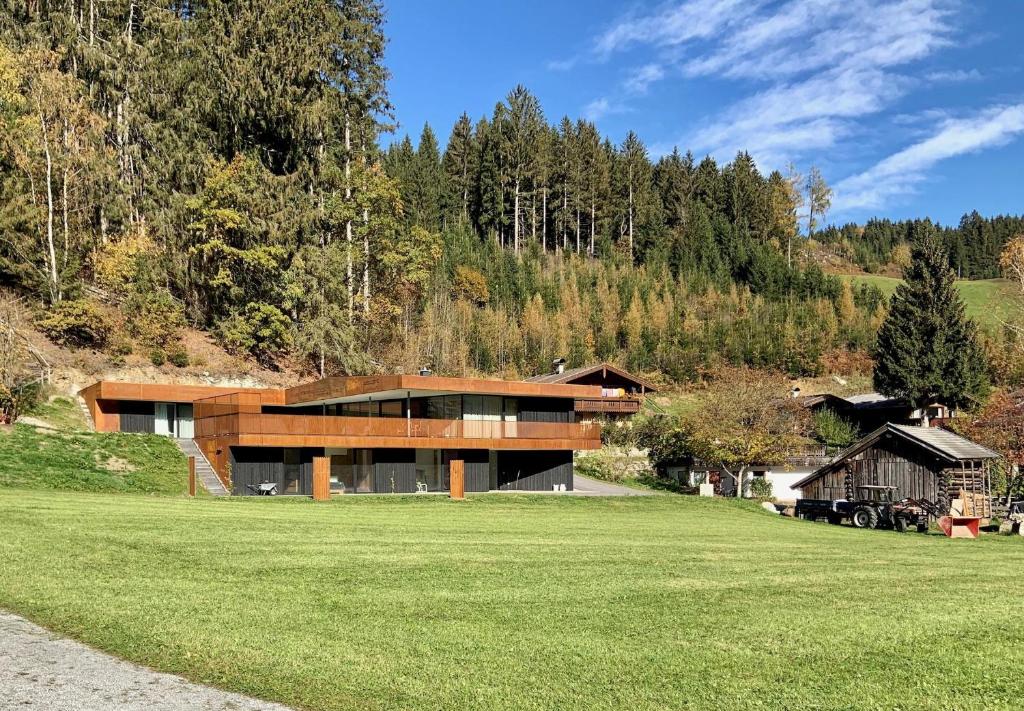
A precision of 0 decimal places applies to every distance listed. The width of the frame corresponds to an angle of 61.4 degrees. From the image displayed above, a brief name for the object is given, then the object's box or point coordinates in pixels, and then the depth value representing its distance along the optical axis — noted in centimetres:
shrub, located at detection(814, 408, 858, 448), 5388
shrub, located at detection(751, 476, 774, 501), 4506
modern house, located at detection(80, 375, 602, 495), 3297
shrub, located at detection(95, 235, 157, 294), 4669
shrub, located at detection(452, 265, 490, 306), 7744
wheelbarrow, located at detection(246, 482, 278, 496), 3244
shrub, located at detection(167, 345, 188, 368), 4559
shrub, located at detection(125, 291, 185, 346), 4572
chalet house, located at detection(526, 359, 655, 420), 5516
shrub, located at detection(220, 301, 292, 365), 4744
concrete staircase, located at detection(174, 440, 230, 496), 3172
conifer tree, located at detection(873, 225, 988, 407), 5478
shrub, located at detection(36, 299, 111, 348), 4191
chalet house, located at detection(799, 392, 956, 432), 5715
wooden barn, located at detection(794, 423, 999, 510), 3650
